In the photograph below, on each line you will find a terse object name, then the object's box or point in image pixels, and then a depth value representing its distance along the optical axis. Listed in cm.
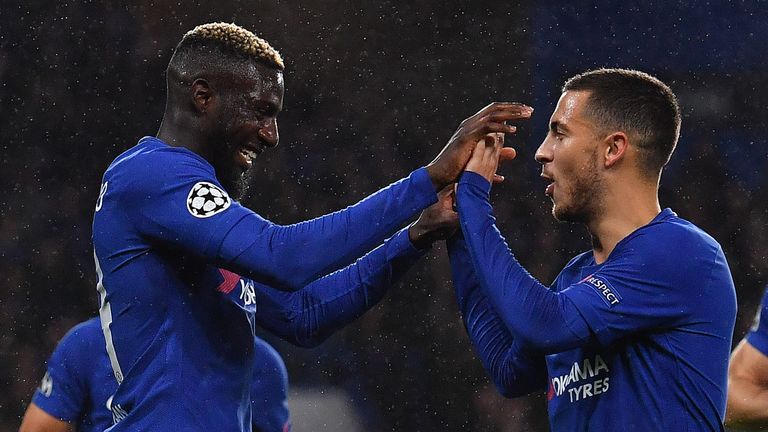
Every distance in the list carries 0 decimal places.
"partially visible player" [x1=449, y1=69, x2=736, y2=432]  411
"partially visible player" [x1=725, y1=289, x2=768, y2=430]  602
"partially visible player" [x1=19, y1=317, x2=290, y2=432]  672
